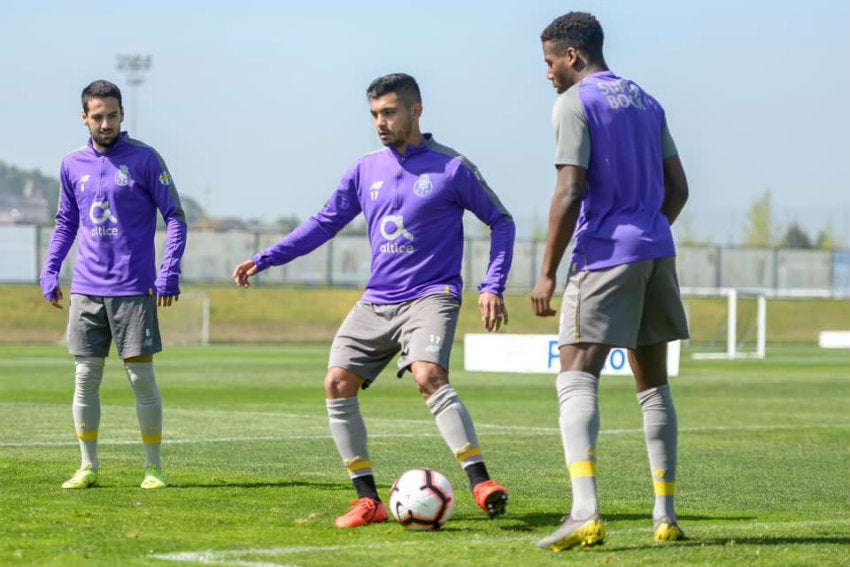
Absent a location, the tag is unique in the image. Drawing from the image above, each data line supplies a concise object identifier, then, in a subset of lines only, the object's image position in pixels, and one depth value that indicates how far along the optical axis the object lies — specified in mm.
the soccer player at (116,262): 18703
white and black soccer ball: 14852
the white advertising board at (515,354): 52500
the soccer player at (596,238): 13469
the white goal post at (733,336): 75000
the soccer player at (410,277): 15453
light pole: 154750
